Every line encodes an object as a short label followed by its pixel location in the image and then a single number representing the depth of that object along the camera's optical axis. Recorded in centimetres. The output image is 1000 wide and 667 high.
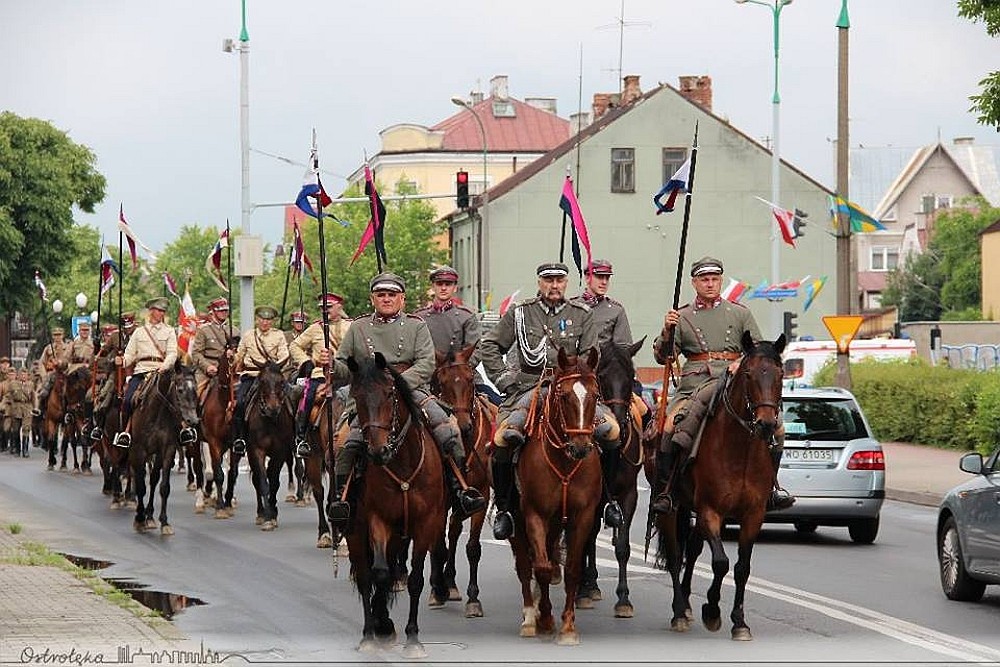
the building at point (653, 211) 7388
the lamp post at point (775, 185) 5084
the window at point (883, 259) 13662
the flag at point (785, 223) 4330
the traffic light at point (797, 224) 4566
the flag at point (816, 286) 5191
